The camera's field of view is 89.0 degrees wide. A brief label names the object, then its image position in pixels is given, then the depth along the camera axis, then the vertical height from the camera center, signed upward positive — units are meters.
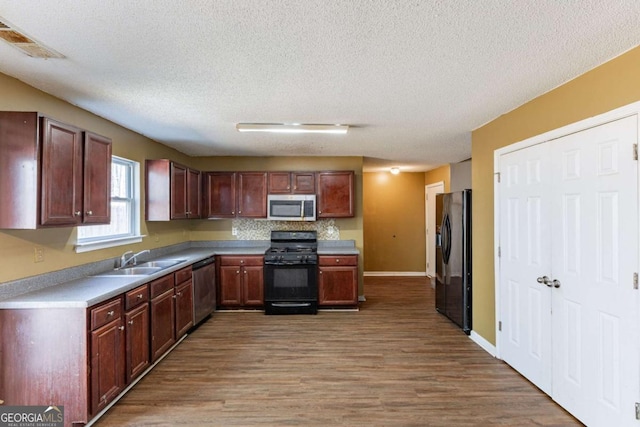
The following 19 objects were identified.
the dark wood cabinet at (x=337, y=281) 4.82 -0.99
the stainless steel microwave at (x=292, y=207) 5.09 +0.11
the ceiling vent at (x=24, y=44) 1.68 +0.95
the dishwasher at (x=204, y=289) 4.10 -0.99
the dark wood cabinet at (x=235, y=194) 5.22 +0.33
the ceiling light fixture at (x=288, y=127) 3.43 +0.93
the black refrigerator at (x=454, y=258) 3.89 -0.57
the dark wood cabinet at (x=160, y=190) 4.05 +0.31
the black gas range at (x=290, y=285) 4.71 -1.02
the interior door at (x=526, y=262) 2.63 -0.43
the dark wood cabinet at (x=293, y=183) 5.21 +0.50
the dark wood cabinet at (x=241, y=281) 4.84 -0.99
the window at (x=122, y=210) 3.30 +0.05
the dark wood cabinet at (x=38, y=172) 2.09 +0.29
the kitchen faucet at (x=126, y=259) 3.46 -0.48
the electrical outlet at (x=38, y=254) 2.44 -0.29
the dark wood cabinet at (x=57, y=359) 2.12 -0.95
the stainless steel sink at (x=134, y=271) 3.20 -0.57
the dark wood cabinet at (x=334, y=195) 5.20 +0.31
